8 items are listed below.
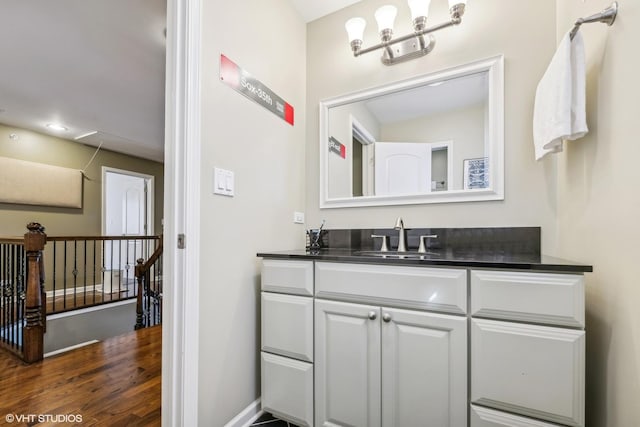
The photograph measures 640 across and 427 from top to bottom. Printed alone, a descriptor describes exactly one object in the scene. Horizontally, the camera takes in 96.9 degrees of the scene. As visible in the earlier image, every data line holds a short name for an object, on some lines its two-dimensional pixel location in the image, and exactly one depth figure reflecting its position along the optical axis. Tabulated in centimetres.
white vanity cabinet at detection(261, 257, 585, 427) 89
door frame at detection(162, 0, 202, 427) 112
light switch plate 126
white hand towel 99
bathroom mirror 151
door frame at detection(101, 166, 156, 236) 541
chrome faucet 158
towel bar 87
